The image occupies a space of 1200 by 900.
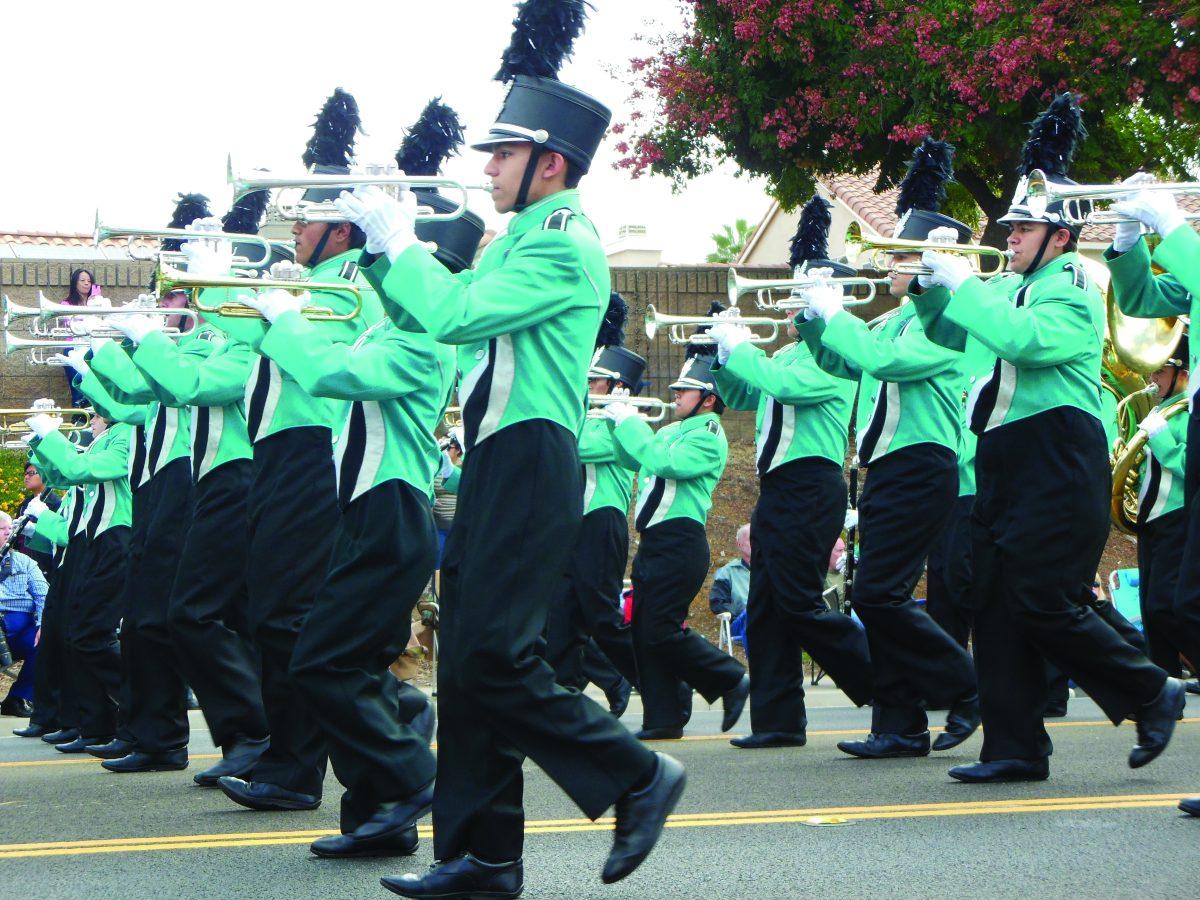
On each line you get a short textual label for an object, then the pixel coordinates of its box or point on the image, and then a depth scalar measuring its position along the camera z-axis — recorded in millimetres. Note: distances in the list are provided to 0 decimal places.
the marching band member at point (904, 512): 14943
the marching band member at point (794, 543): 16229
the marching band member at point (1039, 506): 12303
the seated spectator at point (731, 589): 26736
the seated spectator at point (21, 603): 23599
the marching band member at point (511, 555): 8678
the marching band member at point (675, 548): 17958
